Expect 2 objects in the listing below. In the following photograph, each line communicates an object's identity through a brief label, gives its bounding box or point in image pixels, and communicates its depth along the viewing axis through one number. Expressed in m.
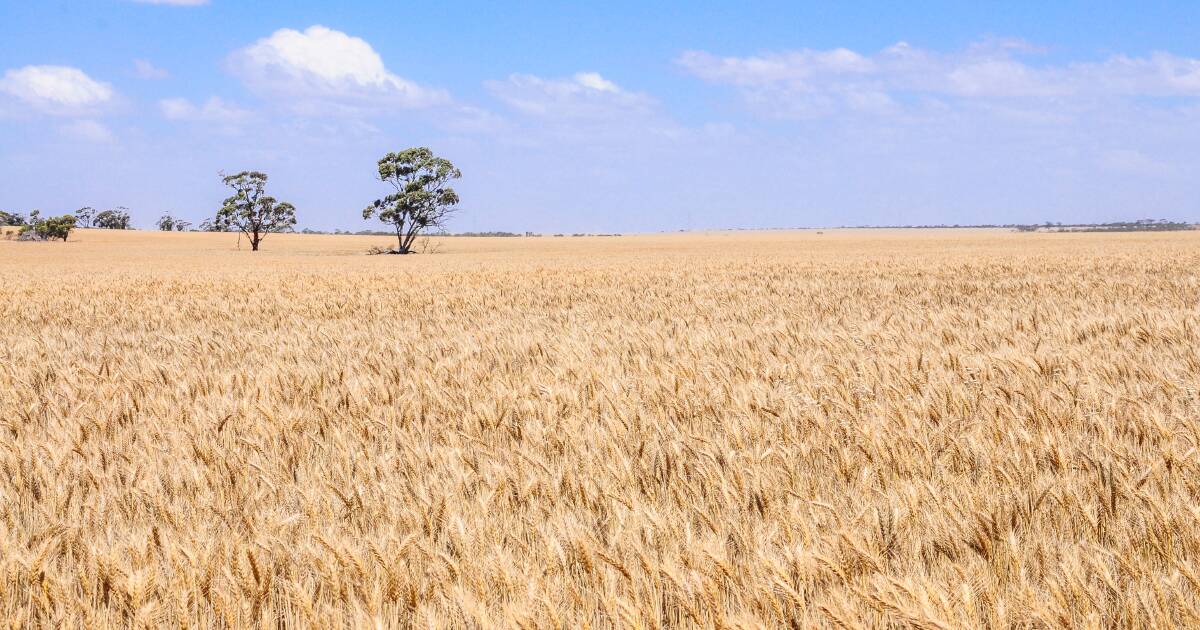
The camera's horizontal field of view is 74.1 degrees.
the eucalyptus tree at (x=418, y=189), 62.97
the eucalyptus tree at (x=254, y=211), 72.06
